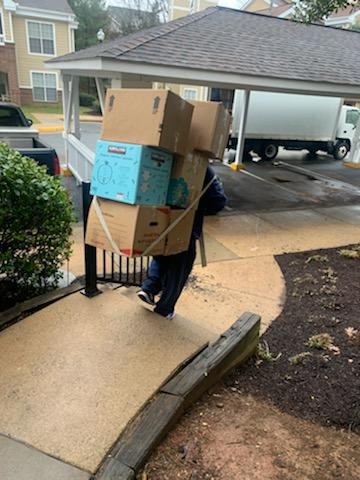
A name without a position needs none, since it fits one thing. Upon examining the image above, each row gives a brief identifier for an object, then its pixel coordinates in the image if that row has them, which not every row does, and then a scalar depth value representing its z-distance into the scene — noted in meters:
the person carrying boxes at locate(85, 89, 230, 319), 2.23
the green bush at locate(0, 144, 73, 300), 2.68
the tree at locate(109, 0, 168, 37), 34.50
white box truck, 13.79
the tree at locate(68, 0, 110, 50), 30.10
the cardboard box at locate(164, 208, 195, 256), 2.53
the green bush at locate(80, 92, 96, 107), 28.05
